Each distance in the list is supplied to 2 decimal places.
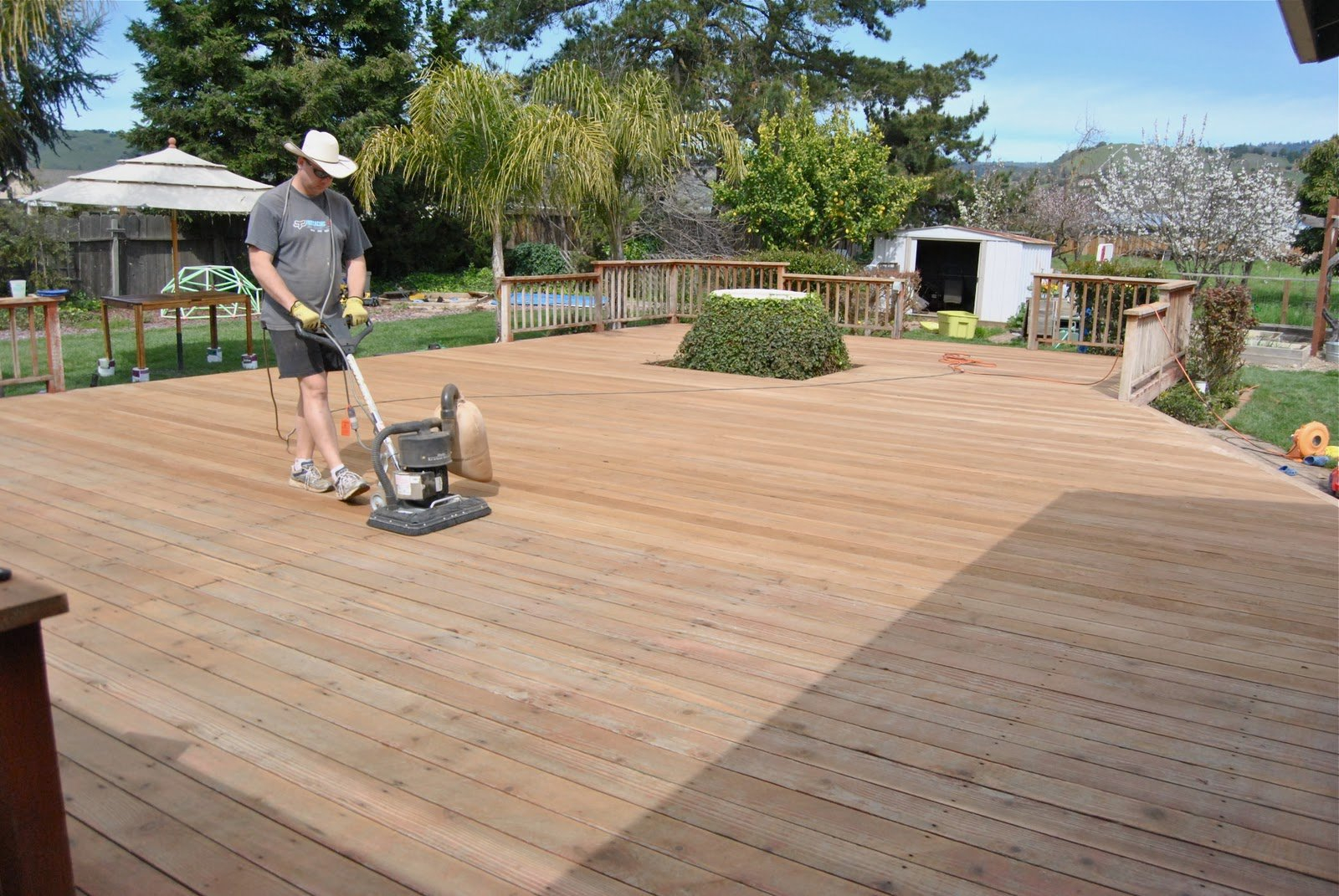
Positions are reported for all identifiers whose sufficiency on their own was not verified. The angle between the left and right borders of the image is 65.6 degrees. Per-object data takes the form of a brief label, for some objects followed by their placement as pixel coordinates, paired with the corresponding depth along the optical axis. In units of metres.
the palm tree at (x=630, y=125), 11.32
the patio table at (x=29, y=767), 1.36
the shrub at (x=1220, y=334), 8.80
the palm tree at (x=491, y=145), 10.38
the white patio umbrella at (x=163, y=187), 7.99
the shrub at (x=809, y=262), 13.38
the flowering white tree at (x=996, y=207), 25.86
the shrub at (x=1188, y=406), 7.88
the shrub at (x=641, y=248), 19.47
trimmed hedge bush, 7.74
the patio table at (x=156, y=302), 7.54
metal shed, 19.34
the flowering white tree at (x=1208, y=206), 22.70
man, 3.79
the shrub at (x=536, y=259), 19.16
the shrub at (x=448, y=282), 20.14
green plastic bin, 13.69
